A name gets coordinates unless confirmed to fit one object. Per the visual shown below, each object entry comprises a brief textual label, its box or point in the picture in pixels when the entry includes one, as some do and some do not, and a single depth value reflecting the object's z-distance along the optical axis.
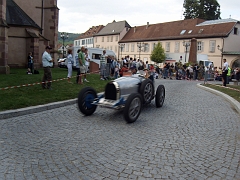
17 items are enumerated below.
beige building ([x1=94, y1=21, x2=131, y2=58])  72.31
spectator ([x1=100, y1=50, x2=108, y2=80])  15.94
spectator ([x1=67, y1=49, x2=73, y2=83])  13.41
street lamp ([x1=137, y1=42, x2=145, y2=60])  61.16
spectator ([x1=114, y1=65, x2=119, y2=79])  17.03
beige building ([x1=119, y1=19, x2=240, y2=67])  46.09
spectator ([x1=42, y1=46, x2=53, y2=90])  10.87
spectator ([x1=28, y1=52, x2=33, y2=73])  18.03
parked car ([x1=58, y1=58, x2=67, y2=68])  30.91
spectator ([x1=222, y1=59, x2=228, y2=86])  16.82
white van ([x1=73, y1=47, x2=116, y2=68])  26.81
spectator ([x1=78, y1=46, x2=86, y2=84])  12.99
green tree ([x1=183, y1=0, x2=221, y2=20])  62.94
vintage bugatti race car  6.73
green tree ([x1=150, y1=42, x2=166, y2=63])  52.45
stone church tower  17.56
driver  8.47
